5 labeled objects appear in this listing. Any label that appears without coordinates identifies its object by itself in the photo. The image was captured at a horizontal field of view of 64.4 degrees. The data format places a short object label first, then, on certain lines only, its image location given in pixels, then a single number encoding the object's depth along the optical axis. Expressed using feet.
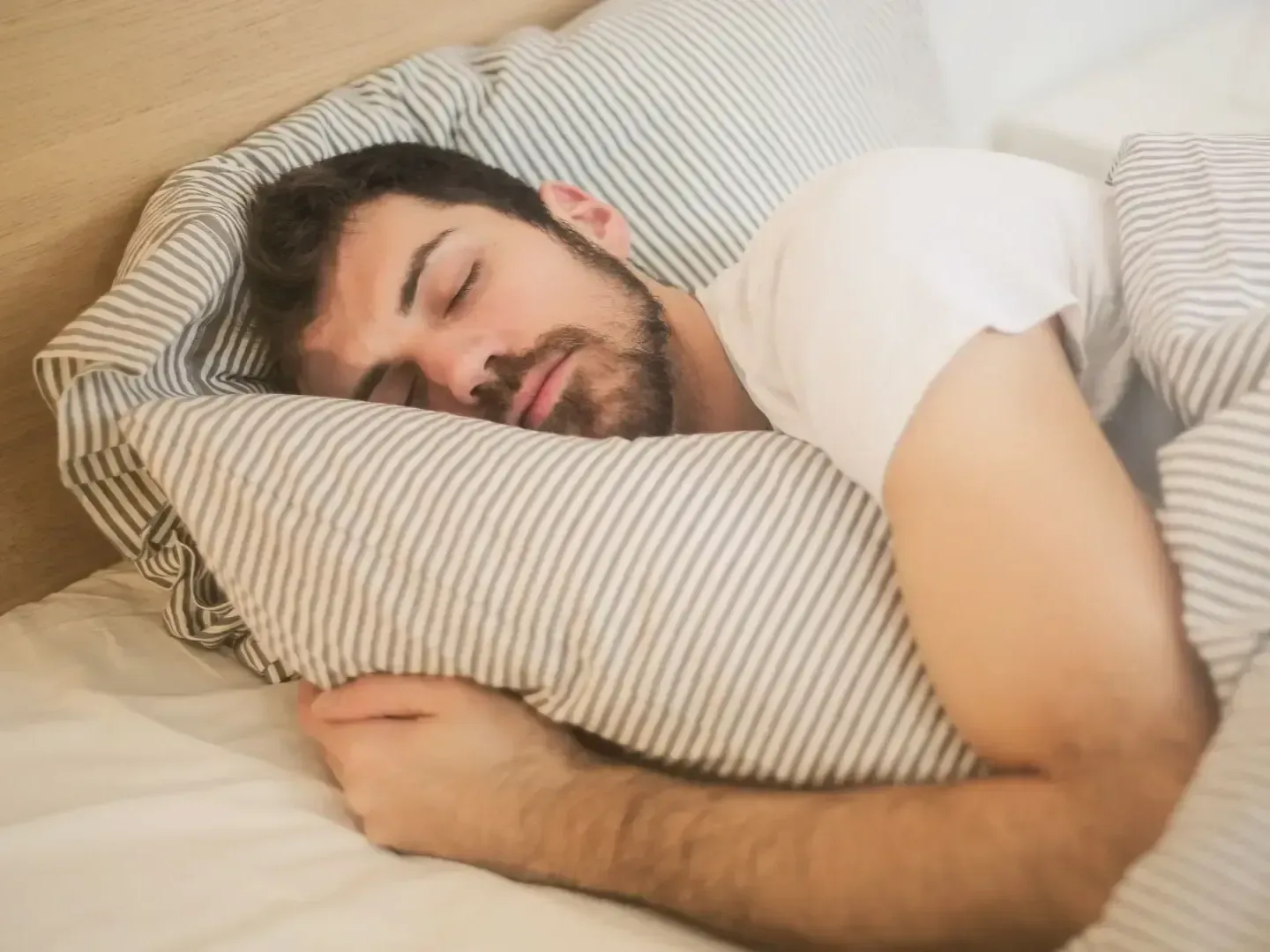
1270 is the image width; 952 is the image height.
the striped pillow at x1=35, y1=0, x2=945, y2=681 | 2.91
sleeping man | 1.73
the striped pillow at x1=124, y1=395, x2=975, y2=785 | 2.01
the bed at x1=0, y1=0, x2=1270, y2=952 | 1.70
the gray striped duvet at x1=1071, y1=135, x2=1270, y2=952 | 1.45
